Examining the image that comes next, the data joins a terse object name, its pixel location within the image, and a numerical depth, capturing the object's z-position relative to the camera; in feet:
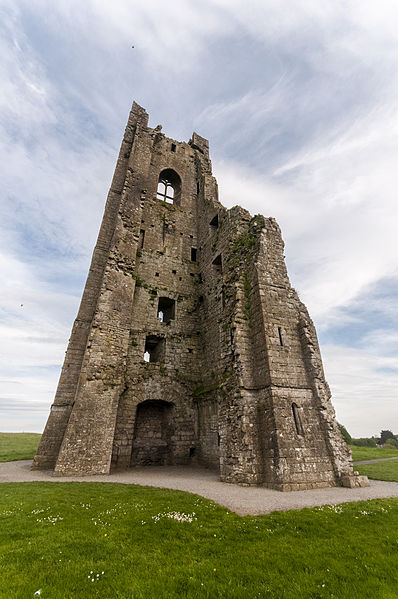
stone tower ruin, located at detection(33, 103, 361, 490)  30.86
